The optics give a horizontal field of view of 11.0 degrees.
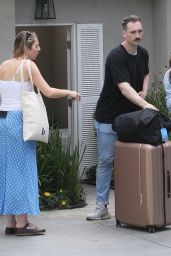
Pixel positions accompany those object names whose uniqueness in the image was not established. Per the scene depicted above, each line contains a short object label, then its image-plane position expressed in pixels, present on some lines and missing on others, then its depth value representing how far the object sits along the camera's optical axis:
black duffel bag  7.94
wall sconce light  11.42
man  8.44
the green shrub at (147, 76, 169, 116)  11.09
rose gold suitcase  7.95
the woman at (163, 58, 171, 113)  8.94
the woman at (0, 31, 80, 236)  7.91
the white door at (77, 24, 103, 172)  11.93
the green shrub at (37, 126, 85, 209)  9.89
